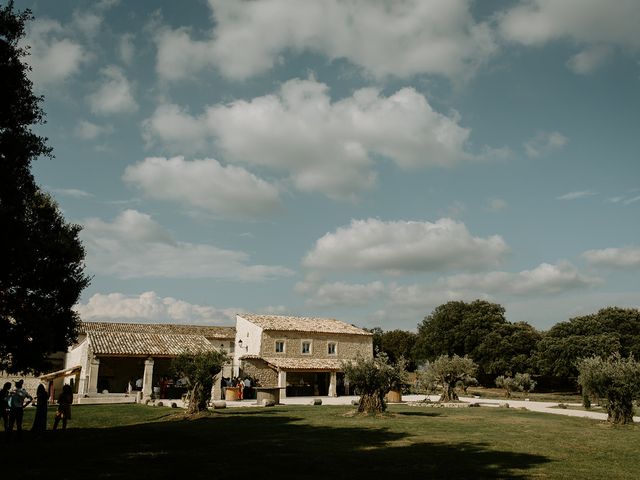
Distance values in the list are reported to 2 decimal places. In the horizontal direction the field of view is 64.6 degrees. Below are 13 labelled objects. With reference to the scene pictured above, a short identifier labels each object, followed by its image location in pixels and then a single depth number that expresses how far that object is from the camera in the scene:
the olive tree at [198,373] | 22.30
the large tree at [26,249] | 13.27
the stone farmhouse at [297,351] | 42.22
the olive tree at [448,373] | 33.66
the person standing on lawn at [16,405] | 15.30
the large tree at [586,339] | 53.12
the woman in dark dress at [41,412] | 15.36
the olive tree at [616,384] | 19.73
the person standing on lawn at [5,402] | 15.78
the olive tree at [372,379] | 22.12
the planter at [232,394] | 35.62
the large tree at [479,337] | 59.75
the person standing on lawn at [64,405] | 16.77
